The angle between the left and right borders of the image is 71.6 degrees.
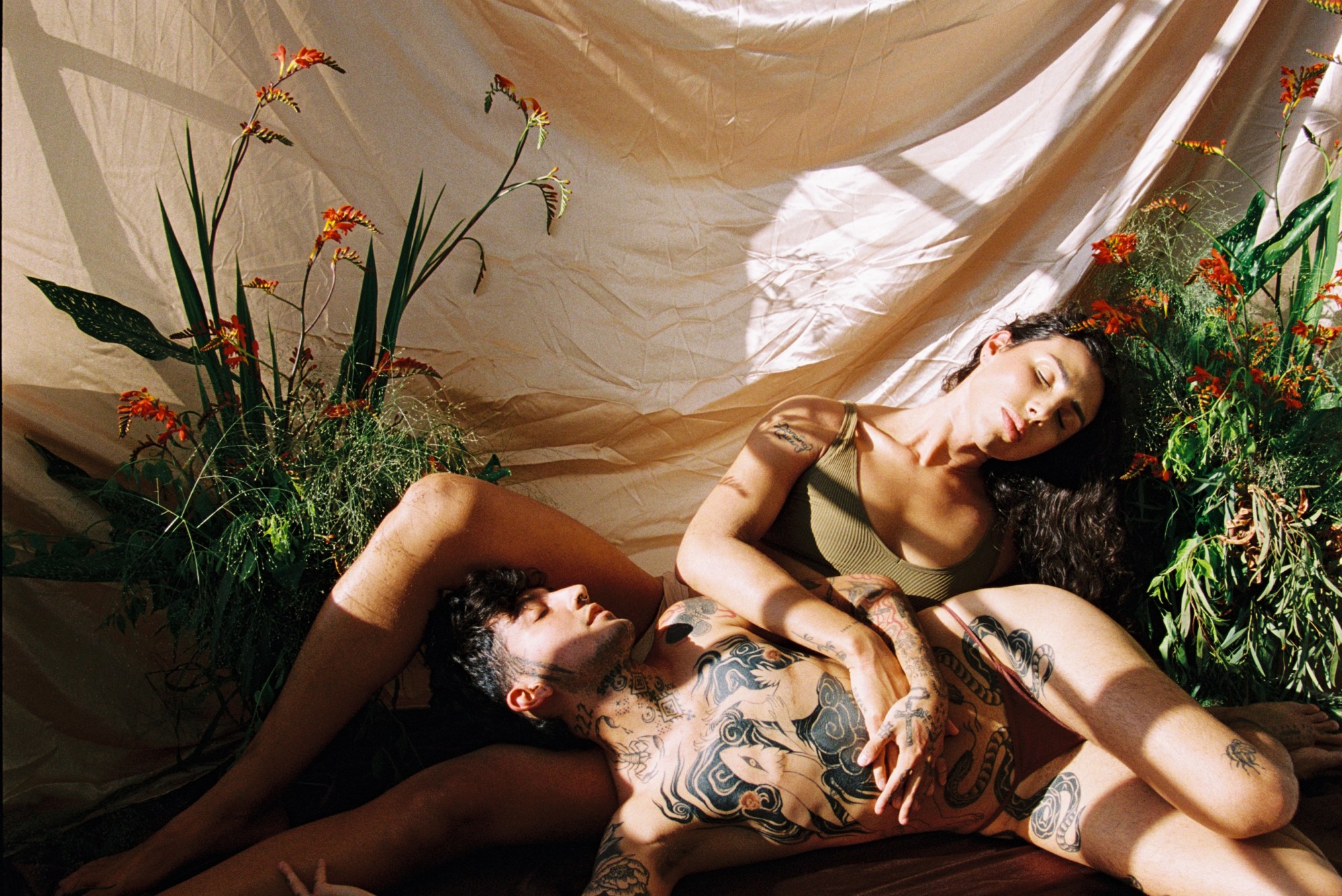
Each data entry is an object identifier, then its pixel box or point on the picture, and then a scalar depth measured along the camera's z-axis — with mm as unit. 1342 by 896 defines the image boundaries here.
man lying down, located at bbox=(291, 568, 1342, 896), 1707
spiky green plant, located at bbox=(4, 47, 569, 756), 1888
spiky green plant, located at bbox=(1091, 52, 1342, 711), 2152
